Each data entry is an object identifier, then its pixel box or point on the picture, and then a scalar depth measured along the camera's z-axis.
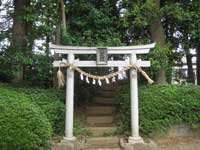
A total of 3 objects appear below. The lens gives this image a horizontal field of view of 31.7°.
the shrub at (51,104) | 8.80
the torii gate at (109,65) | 8.57
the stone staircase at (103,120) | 8.70
